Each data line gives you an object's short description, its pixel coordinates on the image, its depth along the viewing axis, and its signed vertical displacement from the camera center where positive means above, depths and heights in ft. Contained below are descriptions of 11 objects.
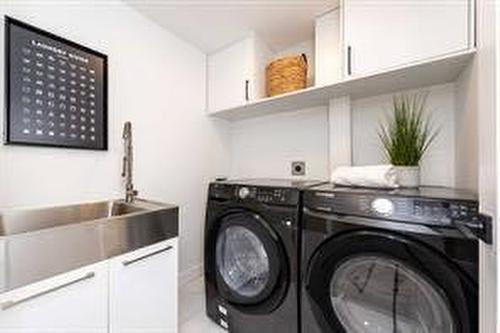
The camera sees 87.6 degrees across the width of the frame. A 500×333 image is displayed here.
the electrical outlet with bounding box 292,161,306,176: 6.85 -0.06
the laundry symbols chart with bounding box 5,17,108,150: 3.73 +1.20
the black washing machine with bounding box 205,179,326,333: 4.10 -1.60
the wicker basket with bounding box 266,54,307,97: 5.82 +2.07
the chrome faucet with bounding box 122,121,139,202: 4.88 +0.06
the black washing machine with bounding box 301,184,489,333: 2.75 -1.15
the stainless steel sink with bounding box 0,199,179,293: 2.38 -0.84
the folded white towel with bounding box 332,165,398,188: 4.00 -0.18
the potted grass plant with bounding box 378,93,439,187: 4.58 +0.57
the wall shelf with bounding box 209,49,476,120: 3.94 +1.54
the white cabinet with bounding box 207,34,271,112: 6.46 +2.41
